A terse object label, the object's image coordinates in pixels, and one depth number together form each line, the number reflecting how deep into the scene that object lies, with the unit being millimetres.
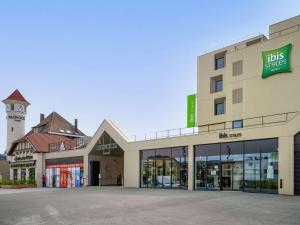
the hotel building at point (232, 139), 17314
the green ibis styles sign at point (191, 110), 29559
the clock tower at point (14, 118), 46231
